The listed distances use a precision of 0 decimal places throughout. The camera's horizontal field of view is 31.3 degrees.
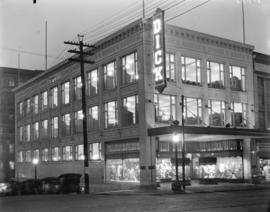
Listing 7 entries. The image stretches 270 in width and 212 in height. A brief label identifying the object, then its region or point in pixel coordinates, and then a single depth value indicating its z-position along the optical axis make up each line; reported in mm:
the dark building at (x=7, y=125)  86250
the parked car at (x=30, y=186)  41906
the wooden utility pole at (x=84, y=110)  38259
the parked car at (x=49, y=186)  40812
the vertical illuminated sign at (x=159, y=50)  41938
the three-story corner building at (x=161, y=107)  43812
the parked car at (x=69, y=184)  40719
